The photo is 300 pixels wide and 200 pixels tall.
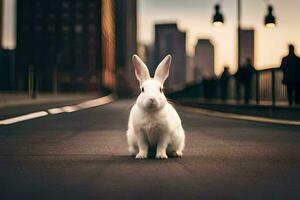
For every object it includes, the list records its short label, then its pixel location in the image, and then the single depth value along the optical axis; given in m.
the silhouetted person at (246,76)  22.03
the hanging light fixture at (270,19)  21.81
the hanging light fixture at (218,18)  24.22
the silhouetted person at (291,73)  17.56
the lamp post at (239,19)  21.84
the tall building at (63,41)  147.75
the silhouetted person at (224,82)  27.16
